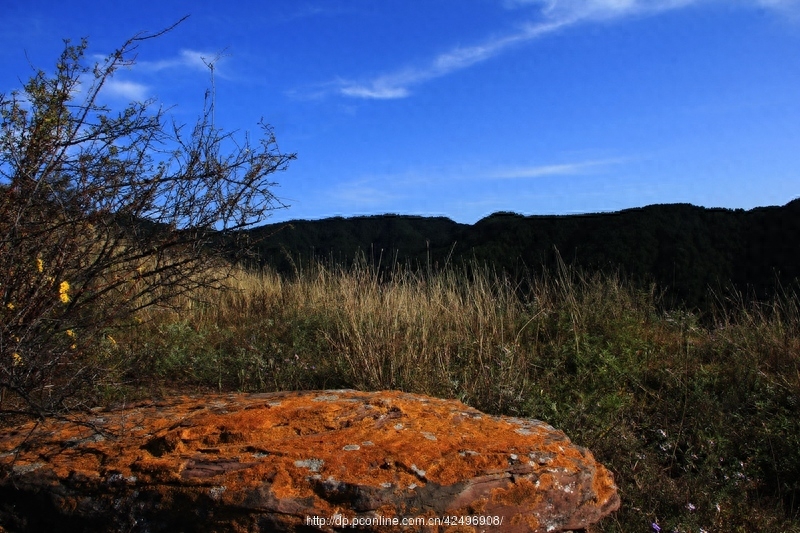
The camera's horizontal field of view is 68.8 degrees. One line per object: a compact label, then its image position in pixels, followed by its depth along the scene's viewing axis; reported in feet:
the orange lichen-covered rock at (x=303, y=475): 6.75
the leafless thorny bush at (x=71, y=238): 10.78
